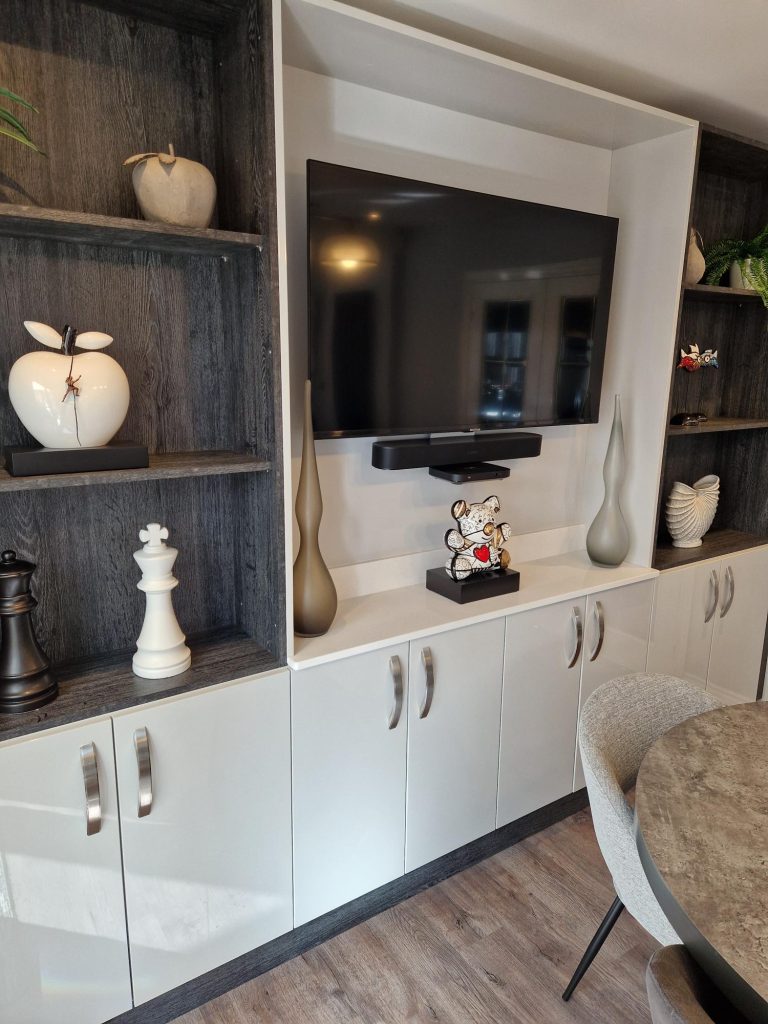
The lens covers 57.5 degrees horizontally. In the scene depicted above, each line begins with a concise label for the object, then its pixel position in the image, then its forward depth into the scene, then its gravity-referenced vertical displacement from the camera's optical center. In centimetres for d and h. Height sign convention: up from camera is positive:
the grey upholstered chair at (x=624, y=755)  130 -81
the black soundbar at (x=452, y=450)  201 -26
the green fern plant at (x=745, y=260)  254 +40
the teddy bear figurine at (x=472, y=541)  214 -53
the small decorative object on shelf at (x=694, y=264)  242 +36
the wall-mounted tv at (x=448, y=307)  182 +16
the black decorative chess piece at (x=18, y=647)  143 -60
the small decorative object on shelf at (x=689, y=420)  259 -19
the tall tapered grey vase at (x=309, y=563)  179 -52
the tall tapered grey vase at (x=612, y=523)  244 -53
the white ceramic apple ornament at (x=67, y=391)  138 -7
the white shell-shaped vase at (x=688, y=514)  272 -56
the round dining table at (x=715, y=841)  92 -75
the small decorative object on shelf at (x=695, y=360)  254 +3
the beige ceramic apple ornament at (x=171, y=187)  146 +35
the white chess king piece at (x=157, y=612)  160 -58
